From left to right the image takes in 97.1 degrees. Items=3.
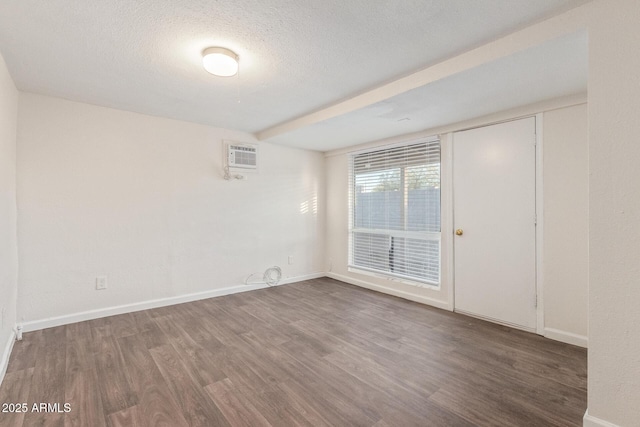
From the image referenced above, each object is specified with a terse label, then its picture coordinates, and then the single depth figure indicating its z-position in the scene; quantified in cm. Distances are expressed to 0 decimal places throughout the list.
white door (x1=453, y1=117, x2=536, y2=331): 280
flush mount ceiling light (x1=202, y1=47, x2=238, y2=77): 197
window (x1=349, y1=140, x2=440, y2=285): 365
